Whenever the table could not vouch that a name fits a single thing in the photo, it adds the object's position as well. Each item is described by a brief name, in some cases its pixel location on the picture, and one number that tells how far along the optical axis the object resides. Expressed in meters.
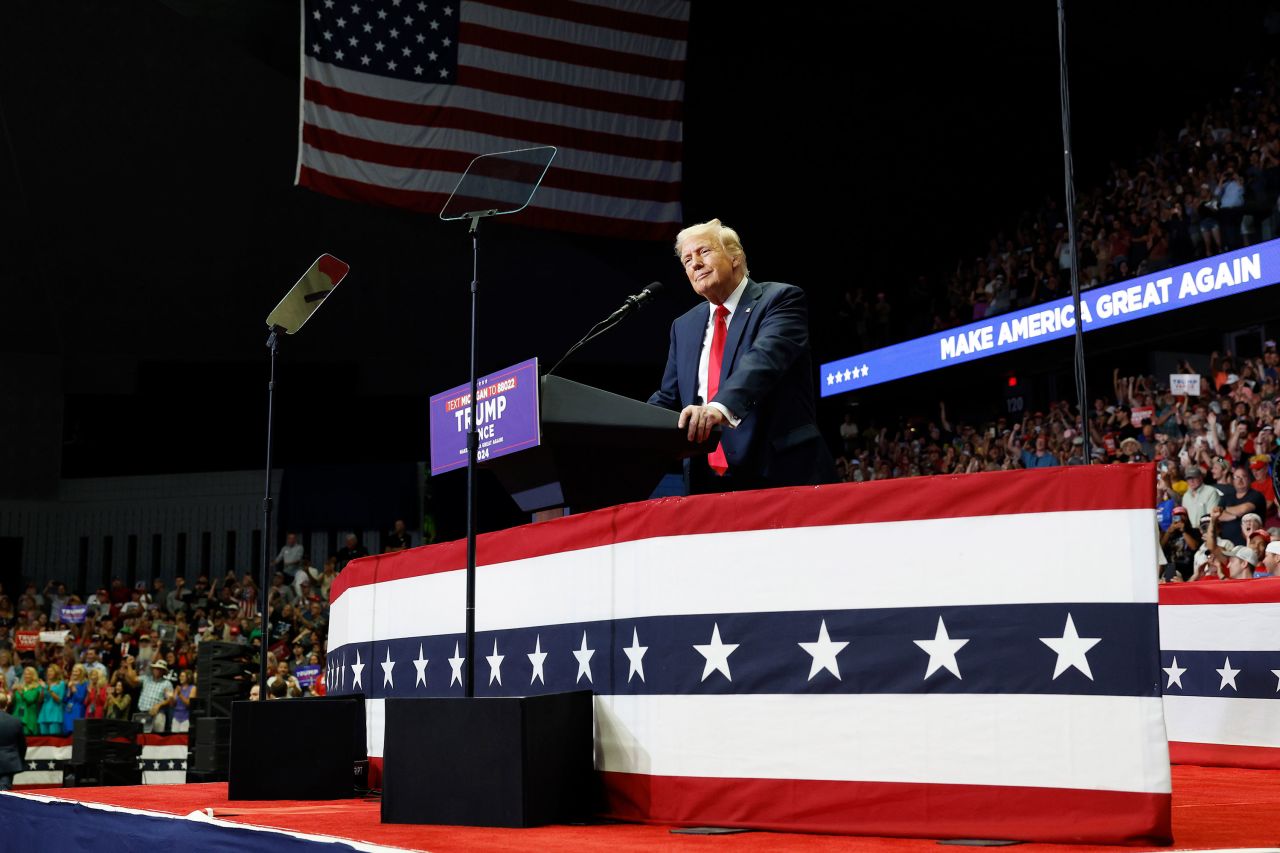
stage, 2.78
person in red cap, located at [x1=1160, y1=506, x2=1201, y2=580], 10.03
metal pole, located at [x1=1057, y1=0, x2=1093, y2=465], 4.25
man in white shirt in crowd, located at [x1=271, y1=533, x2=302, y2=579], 18.31
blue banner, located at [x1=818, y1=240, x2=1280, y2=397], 12.96
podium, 3.61
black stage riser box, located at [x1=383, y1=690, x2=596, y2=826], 3.21
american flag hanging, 15.50
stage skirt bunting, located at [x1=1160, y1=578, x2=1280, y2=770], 5.52
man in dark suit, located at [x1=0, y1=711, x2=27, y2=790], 8.05
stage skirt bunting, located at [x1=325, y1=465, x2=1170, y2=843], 2.78
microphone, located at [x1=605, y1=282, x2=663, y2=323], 3.79
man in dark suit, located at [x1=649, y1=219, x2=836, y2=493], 3.63
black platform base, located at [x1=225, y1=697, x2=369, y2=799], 4.26
